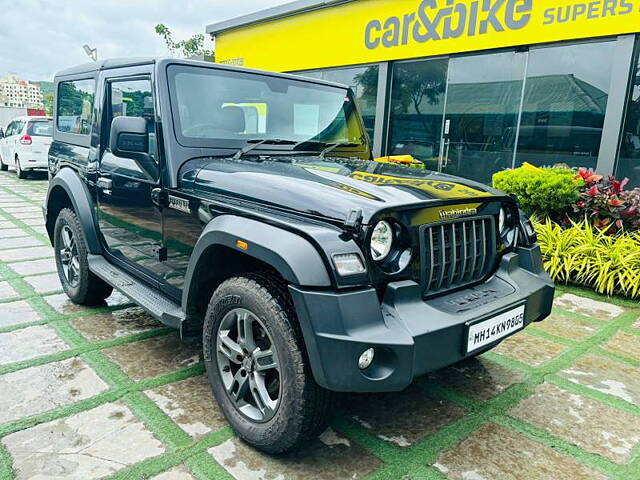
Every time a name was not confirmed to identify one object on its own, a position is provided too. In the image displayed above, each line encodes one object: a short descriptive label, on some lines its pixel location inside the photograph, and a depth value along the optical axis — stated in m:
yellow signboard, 7.09
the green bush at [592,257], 4.81
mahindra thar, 1.92
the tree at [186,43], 29.58
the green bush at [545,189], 5.59
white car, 12.32
